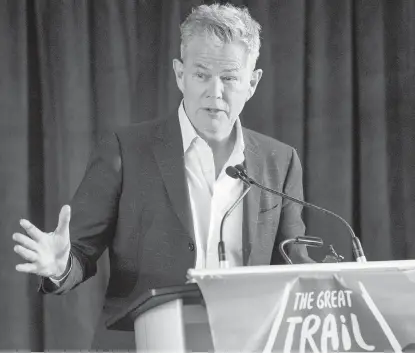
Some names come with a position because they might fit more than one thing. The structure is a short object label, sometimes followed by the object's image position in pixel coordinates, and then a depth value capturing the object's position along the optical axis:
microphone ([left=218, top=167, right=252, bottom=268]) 3.39
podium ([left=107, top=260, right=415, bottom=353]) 3.25
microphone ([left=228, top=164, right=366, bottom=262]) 3.46
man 3.68
